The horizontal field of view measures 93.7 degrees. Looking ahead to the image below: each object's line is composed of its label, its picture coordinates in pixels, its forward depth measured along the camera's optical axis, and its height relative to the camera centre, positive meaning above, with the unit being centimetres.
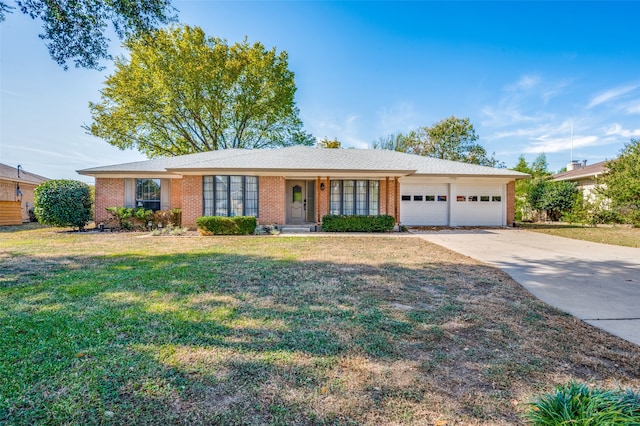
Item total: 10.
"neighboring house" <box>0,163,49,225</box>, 1789 +105
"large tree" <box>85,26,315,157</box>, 2439 +961
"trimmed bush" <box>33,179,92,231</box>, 1378 +27
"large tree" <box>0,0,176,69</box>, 697 +465
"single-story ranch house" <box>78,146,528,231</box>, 1432 +120
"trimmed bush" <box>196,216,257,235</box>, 1262 -63
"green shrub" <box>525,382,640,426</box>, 159 -111
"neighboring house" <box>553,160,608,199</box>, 1886 +235
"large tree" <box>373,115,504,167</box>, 3198 +741
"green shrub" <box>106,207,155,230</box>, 1468 -35
